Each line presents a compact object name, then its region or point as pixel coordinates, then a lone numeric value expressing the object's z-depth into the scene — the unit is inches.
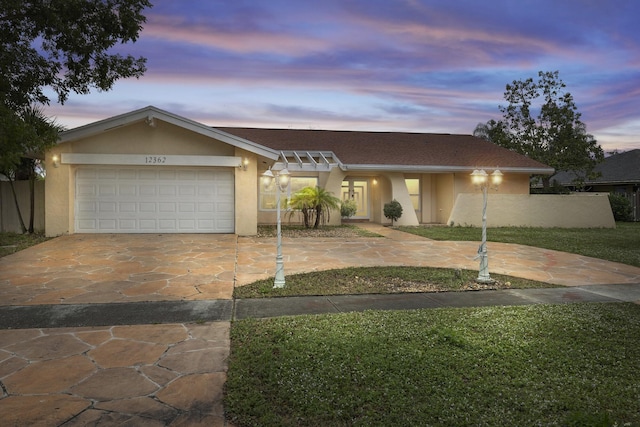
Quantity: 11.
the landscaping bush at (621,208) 947.3
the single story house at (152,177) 540.7
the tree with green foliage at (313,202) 679.1
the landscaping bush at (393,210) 749.3
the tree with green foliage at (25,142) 311.7
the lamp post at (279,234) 286.4
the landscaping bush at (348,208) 773.3
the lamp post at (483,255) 307.5
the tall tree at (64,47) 380.5
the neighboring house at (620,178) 1000.2
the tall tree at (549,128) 1075.3
